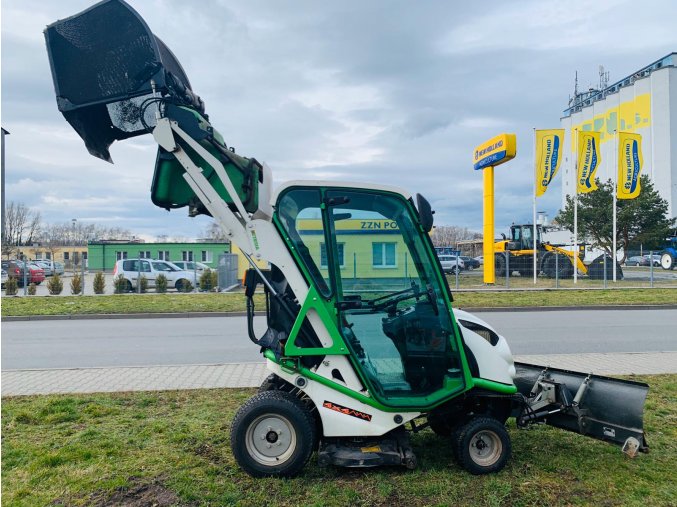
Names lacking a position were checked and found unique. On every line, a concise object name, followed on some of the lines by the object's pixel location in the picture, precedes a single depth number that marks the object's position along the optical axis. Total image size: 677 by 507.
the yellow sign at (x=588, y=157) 25.08
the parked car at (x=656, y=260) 40.82
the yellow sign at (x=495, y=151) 22.39
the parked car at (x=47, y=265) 37.71
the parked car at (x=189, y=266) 26.37
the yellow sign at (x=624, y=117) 52.62
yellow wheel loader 27.12
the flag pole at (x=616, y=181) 24.98
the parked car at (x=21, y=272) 21.92
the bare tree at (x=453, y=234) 87.06
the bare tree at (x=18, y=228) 58.30
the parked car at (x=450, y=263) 34.67
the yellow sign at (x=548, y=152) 24.69
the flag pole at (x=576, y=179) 24.98
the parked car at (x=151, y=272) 22.91
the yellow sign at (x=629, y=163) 25.52
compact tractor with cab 3.69
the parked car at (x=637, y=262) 39.05
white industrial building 50.28
